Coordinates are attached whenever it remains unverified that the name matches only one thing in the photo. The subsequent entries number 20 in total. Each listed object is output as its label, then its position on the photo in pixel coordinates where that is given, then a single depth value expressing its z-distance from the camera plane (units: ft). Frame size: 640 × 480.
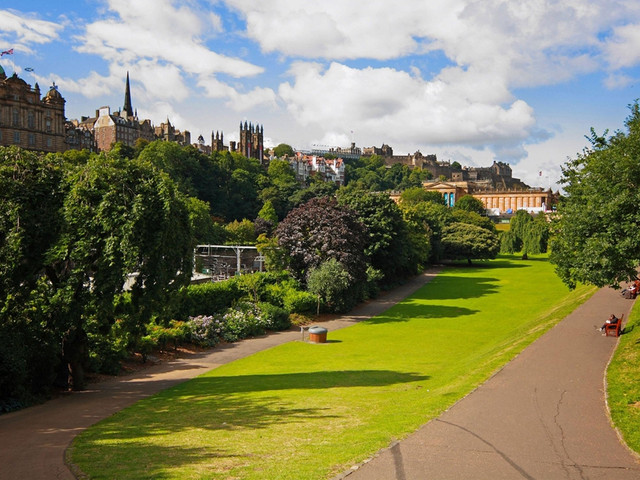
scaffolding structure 157.07
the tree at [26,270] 51.90
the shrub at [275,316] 106.93
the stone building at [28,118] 254.47
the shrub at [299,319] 114.62
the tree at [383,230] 158.71
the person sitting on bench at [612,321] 76.59
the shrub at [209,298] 100.68
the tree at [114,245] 53.01
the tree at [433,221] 208.44
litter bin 93.86
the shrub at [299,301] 117.29
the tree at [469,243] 229.86
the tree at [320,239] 126.31
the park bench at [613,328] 75.51
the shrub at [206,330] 90.17
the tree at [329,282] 118.73
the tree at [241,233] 227.81
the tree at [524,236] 252.21
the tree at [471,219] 278.67
